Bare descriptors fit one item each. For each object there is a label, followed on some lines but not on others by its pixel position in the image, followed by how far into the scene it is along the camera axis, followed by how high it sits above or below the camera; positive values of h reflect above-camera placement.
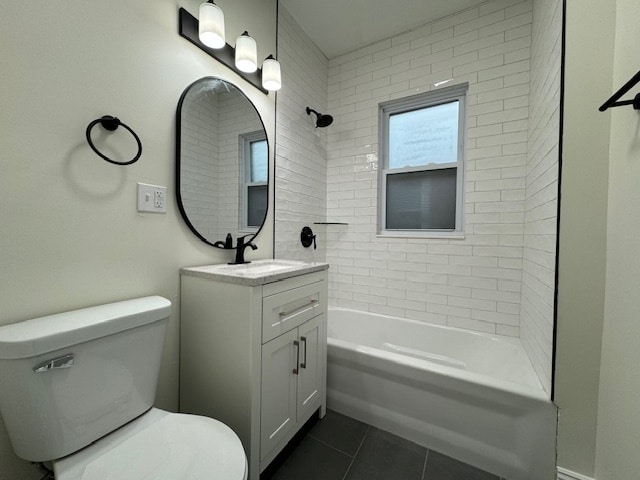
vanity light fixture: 1.22 +0.97
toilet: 0.69 -0.54
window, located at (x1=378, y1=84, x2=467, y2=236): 2.07 +0.60
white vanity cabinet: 1.05 -0.54
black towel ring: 0.94 +0.40
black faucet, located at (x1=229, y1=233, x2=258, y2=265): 1.51 -0.11
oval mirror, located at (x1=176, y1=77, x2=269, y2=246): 1.30 +0.40
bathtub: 1.17 -0.89
